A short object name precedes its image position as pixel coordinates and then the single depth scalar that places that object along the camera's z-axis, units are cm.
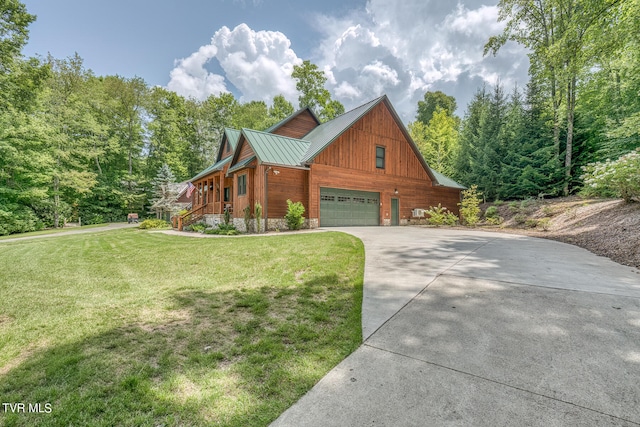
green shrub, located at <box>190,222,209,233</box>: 1589
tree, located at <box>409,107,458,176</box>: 2866
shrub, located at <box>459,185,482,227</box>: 1562
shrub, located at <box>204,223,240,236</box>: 1337
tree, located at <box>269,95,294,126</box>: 3148
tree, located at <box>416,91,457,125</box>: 3988
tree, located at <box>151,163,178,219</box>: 2558
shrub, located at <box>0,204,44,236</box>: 1848
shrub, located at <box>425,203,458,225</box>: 1570
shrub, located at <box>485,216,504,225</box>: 1570
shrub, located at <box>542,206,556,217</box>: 1346
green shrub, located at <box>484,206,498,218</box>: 1739
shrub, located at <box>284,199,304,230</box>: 1321
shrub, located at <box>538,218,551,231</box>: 1171
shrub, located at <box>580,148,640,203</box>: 764
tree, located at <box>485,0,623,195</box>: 1660
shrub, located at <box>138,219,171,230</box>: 1947
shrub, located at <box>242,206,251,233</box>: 1350
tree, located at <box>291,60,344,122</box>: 2980
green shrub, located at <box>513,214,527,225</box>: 1457
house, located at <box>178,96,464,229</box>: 1386
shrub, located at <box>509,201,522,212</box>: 1673
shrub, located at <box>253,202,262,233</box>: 1290
